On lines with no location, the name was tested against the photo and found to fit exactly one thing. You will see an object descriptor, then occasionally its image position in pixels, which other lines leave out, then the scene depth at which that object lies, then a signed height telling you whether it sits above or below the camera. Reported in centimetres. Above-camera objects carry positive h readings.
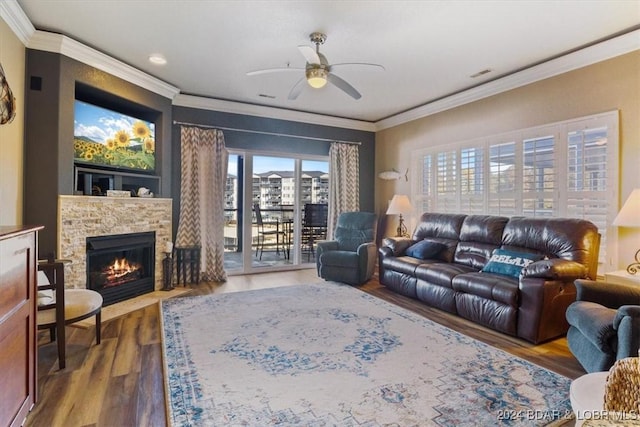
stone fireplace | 341 -15
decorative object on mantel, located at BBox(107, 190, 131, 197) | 388 +21
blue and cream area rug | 184 -110
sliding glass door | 562 +5
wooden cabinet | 148 -56
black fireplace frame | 371 -48
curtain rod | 501 +136
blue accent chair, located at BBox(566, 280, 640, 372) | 183 -66
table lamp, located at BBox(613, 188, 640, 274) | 266 +2
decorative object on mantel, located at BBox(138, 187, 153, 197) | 432 +25
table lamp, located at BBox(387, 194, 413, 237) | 535 +13
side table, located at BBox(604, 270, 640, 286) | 266 -51
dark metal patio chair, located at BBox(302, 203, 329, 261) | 621 -23
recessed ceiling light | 363 +171
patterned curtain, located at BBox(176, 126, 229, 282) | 495 +25
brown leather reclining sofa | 287 -57
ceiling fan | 284 +129
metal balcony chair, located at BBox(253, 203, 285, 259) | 580 -36
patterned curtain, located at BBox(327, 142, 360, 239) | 618 +62
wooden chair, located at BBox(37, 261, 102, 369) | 235 -72
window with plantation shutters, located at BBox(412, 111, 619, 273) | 326 +49
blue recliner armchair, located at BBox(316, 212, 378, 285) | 484 -59
